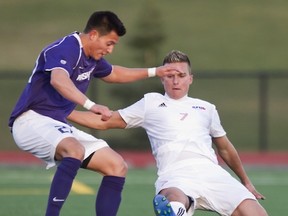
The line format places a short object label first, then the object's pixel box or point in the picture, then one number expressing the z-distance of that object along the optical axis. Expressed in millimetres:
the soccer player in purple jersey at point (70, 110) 17594
